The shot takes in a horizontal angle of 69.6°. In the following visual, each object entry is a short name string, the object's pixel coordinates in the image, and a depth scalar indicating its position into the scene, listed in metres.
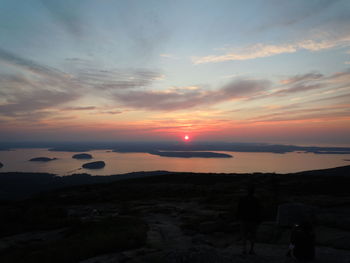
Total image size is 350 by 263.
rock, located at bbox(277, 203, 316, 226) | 13.39
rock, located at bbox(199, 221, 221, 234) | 14.64
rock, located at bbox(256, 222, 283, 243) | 12.56
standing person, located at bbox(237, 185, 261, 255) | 10.11
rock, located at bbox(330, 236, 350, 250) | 10.63
